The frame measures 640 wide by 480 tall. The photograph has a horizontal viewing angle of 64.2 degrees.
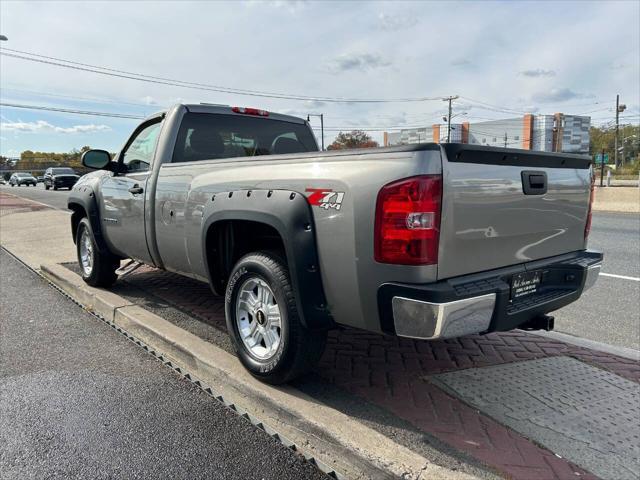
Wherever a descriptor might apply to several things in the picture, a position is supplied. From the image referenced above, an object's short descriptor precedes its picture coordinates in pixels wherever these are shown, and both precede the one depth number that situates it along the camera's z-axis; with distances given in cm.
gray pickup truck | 249
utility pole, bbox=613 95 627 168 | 6200
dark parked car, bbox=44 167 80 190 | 3578
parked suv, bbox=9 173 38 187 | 4897
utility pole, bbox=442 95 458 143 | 4932
